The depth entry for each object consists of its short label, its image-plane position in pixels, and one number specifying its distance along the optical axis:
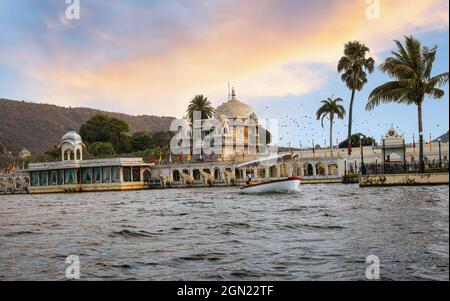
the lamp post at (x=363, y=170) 41.62
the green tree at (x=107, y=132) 121.31
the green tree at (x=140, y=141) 128.12
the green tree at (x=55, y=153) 111.11
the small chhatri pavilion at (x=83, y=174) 80.12
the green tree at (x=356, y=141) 90.25
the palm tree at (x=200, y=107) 97.38
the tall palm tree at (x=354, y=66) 62.03
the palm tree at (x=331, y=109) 72.75
